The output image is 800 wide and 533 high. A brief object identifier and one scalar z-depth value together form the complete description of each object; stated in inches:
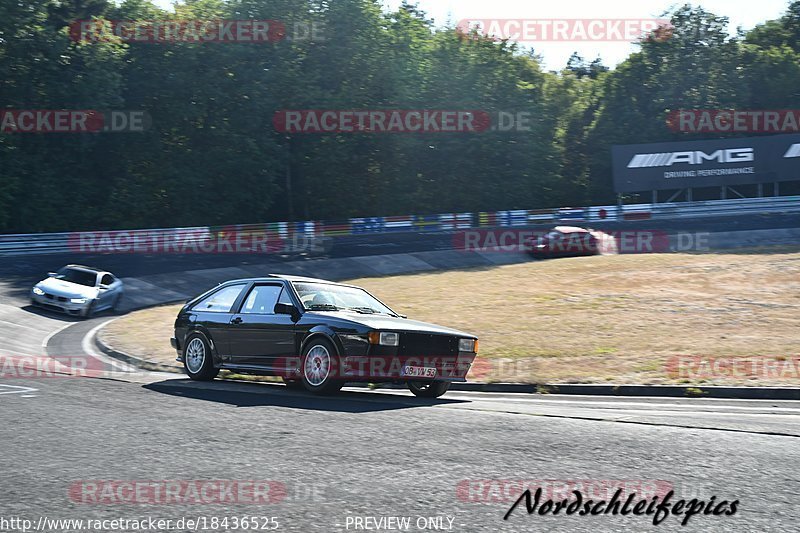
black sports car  414.3
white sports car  938.1
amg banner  1931.6
